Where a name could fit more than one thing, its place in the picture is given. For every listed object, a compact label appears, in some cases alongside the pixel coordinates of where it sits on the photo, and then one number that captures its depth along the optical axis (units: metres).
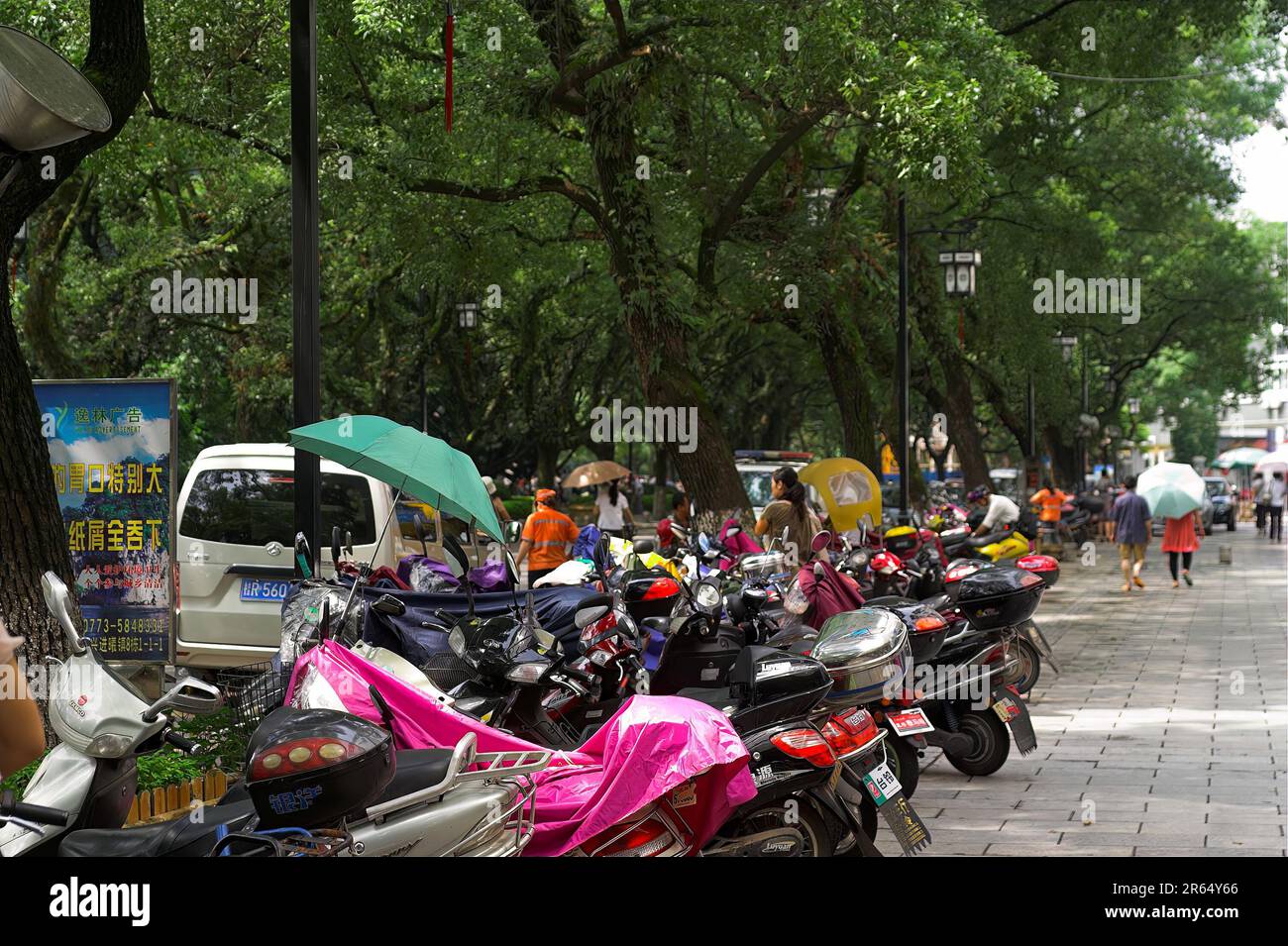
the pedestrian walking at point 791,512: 11.37
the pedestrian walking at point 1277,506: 39.44
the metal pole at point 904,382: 19.27
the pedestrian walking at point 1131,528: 22.64
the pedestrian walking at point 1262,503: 43.47
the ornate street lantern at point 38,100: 4.86
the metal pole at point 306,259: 7.84
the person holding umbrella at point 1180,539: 23.97
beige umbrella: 16.41
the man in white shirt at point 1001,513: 17.53
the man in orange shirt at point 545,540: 13.70
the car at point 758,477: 25.69
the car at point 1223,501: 45.28
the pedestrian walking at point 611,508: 16.91
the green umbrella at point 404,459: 6.80
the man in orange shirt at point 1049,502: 29.78
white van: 11.34
